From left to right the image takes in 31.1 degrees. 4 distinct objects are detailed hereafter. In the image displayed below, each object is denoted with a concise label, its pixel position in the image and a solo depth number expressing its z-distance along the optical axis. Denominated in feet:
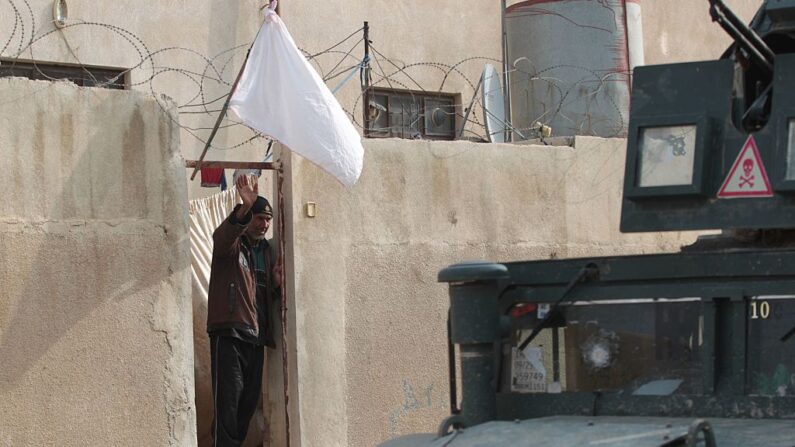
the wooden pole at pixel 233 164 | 30.86
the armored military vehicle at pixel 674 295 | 17.33
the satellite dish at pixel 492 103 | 37.76
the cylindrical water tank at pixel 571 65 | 40.22
